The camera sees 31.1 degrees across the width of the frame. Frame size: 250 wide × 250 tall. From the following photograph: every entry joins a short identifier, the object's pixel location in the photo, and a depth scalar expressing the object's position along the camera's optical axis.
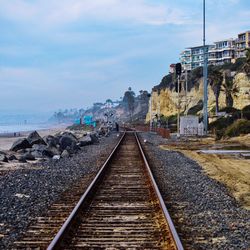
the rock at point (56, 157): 21.93
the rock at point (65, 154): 23.55
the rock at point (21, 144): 29.62
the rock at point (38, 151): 23.77
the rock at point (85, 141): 35.19
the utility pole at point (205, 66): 44.06
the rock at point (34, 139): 32.09
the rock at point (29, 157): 21.98
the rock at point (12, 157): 21.94
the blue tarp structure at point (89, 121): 104.44
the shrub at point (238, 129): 41.44
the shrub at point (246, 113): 54.94
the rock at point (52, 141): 29.45
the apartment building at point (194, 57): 149.62
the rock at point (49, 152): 24.09
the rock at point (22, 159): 21.09
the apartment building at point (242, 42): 125.89
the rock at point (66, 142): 29.96
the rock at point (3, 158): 20.92
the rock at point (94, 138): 38.10
